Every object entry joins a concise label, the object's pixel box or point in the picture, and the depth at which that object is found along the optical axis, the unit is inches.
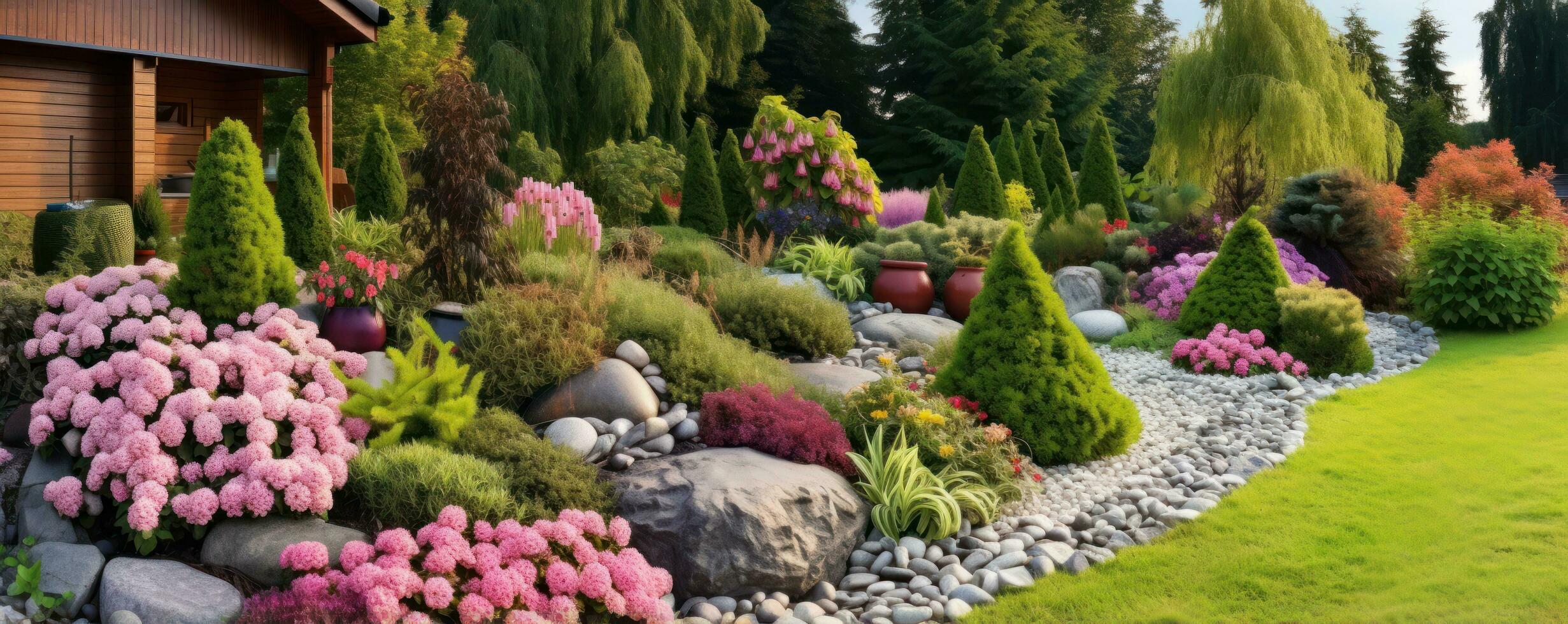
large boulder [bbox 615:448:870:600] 177.5
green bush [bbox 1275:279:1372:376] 332.4
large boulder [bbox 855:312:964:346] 340.2
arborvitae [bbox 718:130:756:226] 555.2
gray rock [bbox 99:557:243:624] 150.7
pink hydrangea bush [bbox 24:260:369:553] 169.9
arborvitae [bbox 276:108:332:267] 314.8
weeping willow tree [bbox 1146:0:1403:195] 621.9
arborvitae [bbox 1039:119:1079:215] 756.0
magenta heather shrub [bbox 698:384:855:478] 206.4
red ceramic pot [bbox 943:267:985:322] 390.0
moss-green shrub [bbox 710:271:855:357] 292.2
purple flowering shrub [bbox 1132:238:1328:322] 409.7
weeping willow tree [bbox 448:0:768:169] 798.5
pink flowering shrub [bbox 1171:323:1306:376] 328.5
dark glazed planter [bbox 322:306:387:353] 238.7
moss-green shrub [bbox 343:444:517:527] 172.9
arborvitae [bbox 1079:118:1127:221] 644.7
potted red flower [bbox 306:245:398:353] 239.3
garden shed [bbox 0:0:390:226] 394.6
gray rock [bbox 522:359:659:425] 223.0
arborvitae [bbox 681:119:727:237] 527.5
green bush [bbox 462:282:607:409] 228.8
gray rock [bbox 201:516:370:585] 163.2
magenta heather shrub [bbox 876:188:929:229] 602.2
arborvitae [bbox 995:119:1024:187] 717.3
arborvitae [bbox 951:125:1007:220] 593.6
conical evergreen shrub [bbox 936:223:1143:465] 229.6
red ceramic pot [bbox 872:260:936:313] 390.0
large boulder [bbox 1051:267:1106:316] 424.8
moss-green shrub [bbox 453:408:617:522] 182.7
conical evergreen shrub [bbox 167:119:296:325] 221.3
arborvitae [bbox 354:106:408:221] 394.9
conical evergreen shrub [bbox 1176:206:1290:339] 347.9
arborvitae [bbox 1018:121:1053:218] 731.4
